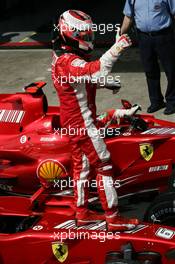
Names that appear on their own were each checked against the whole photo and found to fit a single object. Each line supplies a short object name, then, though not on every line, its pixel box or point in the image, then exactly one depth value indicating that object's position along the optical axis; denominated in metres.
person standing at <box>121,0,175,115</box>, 13.40
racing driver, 7.92
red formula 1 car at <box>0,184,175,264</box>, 7.88
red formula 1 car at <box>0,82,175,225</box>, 9.80
